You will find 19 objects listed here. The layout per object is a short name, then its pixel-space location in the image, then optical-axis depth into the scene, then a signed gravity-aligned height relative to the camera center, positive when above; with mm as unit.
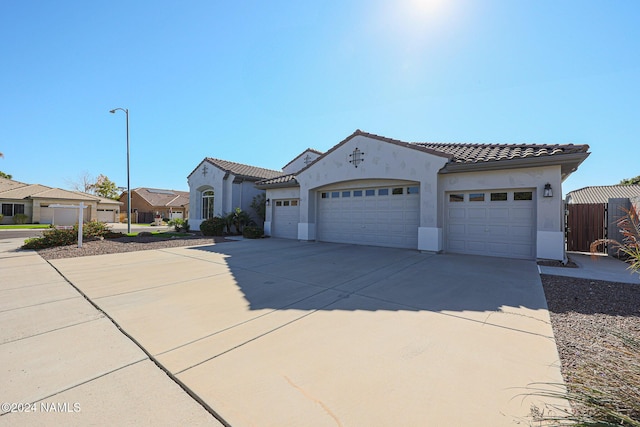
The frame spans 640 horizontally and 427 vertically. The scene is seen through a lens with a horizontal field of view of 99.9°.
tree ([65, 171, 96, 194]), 48531 +4572
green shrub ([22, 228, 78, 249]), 10989 -1193
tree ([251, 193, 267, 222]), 18609 +484
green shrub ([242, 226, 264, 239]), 15555 -1217
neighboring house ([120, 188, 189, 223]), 41469 +912
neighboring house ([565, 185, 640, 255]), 10062 -406
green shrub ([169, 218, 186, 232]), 22047 -1036
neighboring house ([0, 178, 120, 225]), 28453 +1043
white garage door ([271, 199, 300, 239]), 15419 -400
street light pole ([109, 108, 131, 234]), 17866 +6573
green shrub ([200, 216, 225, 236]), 17469 -990
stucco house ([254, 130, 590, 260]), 8422 +658
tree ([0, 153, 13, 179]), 40662 +5502
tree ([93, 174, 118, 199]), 46812 +4239
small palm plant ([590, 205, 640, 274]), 2965 -136
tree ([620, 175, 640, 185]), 32425 +4209
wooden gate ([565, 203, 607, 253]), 10492 -481
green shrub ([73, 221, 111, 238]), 12379 -859
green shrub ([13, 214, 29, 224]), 28016 -737
